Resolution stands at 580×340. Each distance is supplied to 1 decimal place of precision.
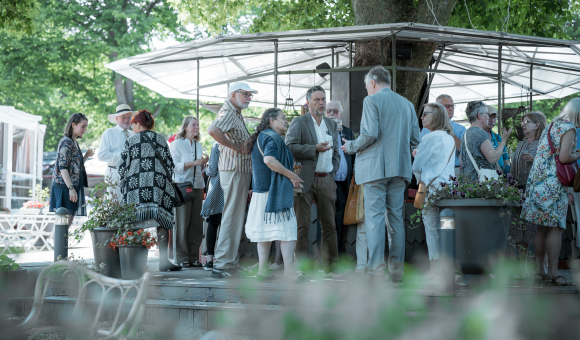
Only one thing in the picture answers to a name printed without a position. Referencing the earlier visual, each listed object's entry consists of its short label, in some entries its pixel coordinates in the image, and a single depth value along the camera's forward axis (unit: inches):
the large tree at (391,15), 371.2
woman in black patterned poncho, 240.4
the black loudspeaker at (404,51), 351.9
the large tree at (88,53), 794.2
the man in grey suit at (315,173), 226.8
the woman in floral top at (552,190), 201.9
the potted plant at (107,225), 230.7
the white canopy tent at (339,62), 294.4
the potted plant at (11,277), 220.7
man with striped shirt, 226.1
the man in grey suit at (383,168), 202.2
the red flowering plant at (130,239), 225.1
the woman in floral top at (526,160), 235.6
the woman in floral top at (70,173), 266.4
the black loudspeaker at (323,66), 428.1
